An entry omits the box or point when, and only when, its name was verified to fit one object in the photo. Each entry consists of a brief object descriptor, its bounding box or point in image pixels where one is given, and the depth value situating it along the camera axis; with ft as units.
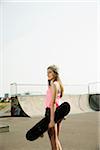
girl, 11.01
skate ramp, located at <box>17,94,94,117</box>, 39.78
